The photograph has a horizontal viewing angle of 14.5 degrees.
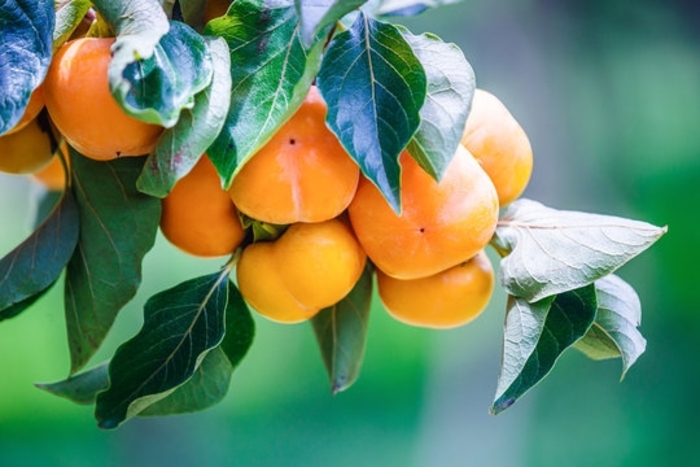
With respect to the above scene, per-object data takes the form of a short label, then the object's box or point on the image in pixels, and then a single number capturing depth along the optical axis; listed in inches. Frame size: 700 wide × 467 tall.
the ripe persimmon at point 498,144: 52.4
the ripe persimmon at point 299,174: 49.9
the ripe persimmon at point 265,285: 51.8
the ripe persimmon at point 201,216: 51.1
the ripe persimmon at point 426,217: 50.7
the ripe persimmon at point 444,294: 52.7
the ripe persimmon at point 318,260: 51.1
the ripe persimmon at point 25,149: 52.0
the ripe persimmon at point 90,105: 48.9
